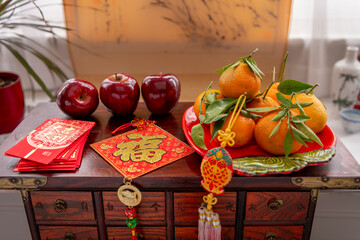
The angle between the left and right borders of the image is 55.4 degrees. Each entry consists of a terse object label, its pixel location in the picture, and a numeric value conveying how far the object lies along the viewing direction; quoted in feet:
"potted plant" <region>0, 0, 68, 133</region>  3.70
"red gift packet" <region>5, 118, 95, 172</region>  2.39
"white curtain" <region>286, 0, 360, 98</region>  4.13
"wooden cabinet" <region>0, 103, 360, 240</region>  2.32
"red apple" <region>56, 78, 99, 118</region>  2.89
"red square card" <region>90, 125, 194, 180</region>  2.41
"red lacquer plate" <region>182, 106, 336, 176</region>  2.23
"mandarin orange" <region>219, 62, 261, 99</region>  2.36
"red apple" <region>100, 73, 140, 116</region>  2.89
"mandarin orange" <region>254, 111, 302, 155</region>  2.22
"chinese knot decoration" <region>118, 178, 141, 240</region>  2.33
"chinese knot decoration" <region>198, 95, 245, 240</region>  2.14
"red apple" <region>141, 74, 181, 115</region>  2.93
